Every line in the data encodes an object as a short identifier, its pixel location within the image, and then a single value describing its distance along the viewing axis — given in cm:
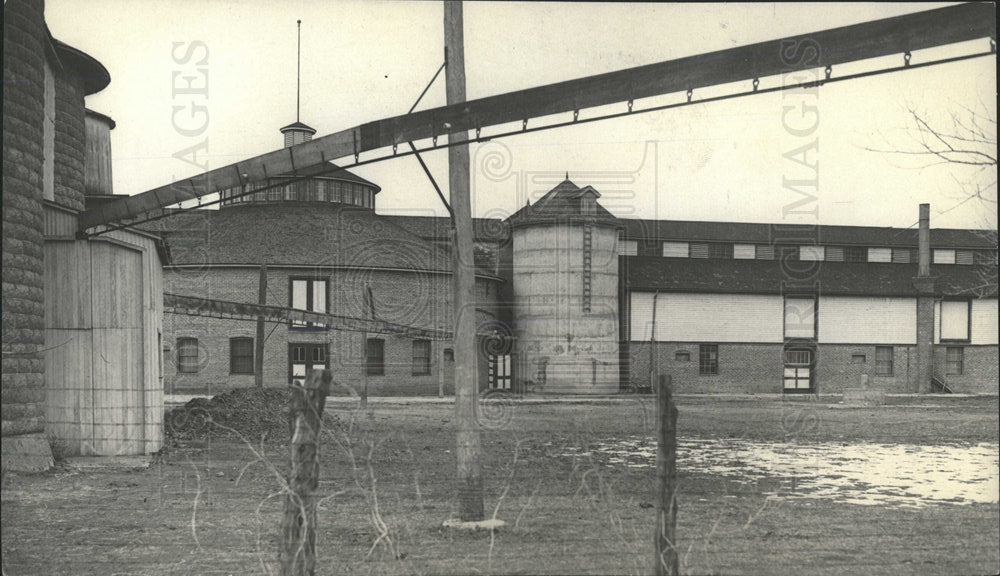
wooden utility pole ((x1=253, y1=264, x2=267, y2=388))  2717
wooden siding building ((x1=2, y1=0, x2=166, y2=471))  1141
